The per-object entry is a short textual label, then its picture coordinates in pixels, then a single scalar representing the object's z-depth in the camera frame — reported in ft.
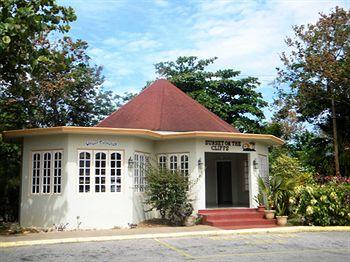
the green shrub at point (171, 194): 46.29
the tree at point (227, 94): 87.92
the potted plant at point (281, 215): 47.75
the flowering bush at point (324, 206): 46.37
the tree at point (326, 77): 66.80
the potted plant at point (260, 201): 51.03
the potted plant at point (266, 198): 49.53
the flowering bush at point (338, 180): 50.79
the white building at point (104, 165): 45.09
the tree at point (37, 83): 35.96
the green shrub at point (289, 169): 58.23
